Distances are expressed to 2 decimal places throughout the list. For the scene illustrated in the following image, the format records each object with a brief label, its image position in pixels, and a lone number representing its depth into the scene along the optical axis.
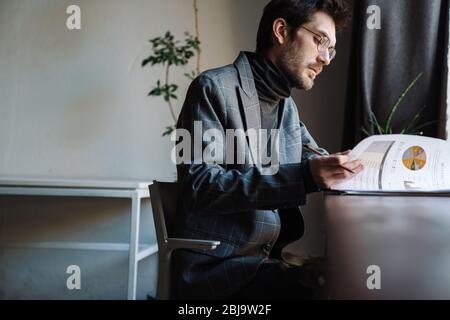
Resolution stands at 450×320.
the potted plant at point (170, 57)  2.04
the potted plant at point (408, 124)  1.56
